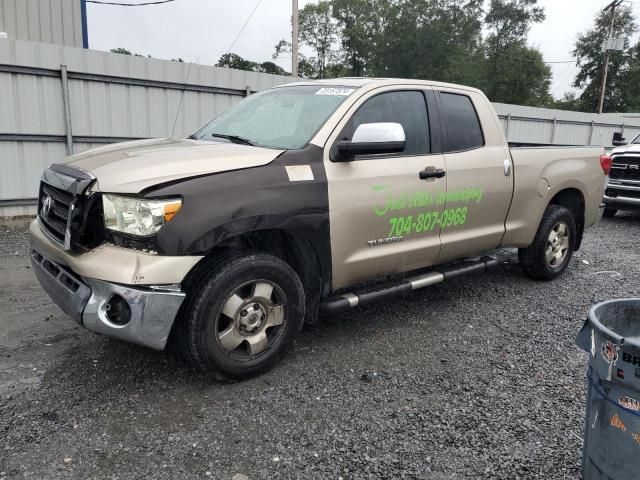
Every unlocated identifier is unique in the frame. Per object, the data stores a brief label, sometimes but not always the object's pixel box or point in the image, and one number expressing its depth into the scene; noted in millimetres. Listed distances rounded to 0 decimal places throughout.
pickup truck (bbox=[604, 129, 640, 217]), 9500
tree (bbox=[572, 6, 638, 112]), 51906
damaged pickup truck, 2867
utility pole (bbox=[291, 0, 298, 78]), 18094
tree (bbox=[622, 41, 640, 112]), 51906
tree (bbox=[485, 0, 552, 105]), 50500
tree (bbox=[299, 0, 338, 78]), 60625
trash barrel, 1829
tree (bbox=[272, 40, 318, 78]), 58094
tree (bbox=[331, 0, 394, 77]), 55719
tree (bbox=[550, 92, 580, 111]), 55719
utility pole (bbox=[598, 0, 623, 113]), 36141
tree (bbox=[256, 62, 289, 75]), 43925
